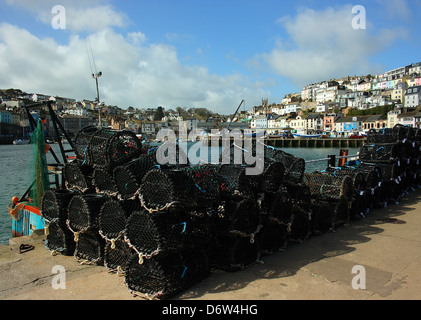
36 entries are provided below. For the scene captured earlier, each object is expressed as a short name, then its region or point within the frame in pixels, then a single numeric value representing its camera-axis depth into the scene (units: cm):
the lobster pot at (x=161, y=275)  371
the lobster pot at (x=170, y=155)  534
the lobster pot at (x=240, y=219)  441
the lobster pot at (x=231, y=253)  441
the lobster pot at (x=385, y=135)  907
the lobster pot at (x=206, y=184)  434
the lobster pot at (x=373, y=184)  752
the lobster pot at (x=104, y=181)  496
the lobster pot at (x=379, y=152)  868
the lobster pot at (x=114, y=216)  434
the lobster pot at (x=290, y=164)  580
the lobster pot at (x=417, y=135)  1085
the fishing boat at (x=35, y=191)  745
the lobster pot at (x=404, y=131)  914
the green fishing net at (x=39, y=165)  739
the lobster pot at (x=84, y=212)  468
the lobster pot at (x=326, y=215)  595
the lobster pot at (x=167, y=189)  389
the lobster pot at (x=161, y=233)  368
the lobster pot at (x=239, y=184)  468
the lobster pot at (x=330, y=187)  639
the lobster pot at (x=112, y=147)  503
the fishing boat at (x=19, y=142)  9564
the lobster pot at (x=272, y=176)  514
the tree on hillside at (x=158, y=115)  17612
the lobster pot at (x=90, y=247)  472
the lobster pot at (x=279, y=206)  502
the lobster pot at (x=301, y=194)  566
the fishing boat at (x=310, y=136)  9069
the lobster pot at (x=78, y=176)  566
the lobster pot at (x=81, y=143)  617
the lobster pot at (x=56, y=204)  522
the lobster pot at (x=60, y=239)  517
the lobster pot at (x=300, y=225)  550
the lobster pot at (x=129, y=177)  448
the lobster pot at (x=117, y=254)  430
